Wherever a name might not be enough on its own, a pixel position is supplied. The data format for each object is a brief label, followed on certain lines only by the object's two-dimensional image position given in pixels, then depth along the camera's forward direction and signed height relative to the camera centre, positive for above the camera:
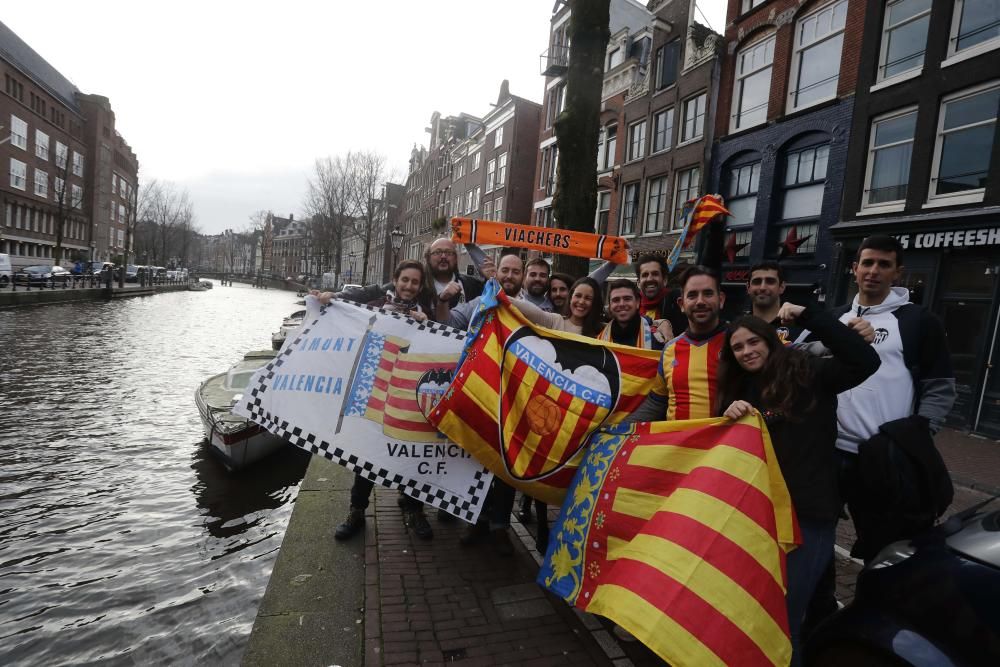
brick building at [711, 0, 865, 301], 14.80 +6.07
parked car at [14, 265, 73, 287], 29.39 -1.17
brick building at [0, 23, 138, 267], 47.59 +10.52
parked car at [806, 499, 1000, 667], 1.89 -1.02
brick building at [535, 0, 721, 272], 19.91 +7.94
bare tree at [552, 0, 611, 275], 7.51 +2.68
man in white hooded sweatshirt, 2.96 -0.24
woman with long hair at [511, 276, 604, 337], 4.23 -0.07
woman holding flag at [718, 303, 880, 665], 2.60 -0.44
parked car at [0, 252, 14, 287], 29.88 -1.04
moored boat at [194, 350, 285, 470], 7.87 -2.35
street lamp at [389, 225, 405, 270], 25.66 +2.49
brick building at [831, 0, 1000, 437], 11.20 +4.07
